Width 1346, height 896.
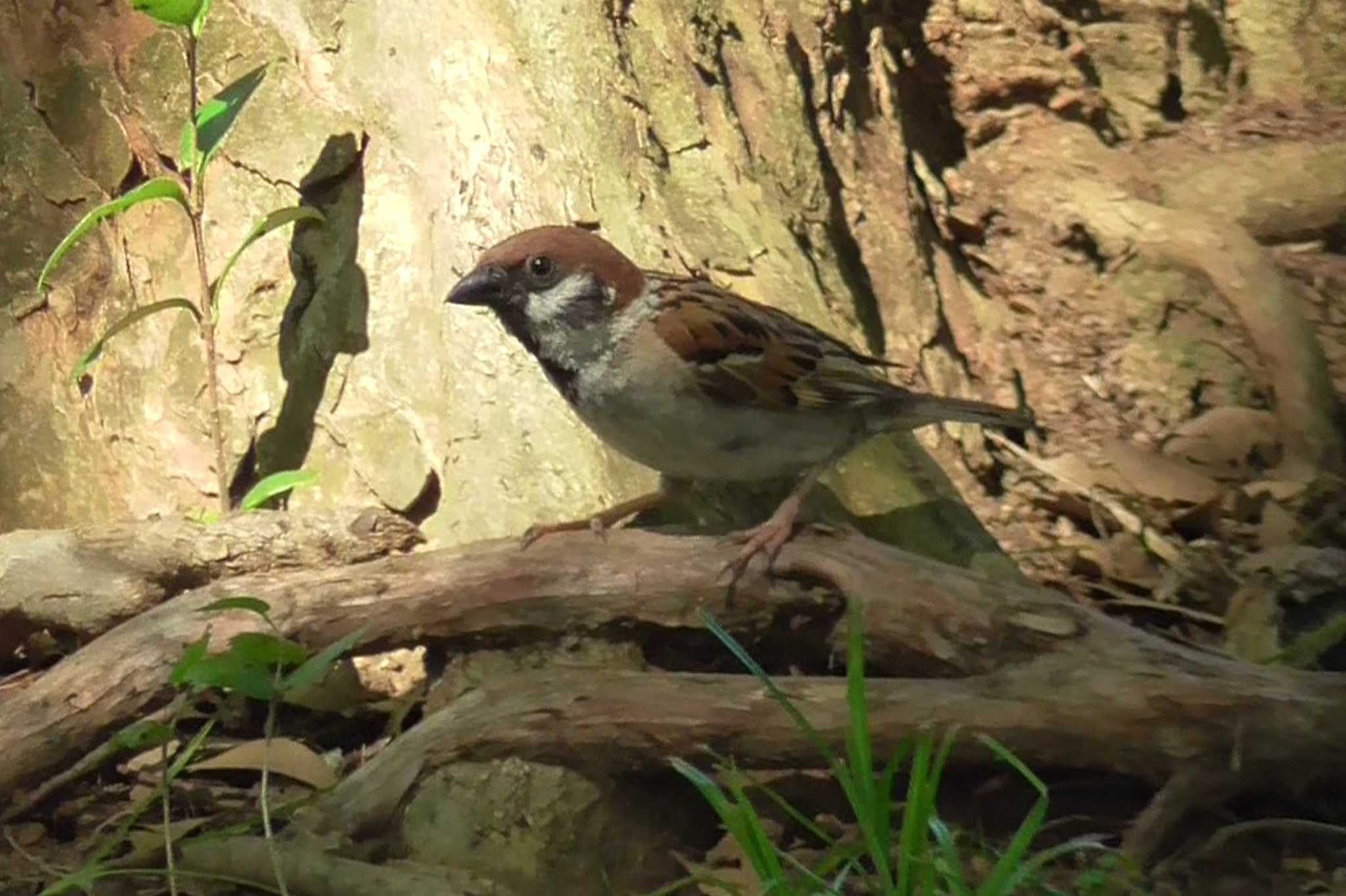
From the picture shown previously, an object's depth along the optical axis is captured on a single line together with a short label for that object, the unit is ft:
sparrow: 21.62
